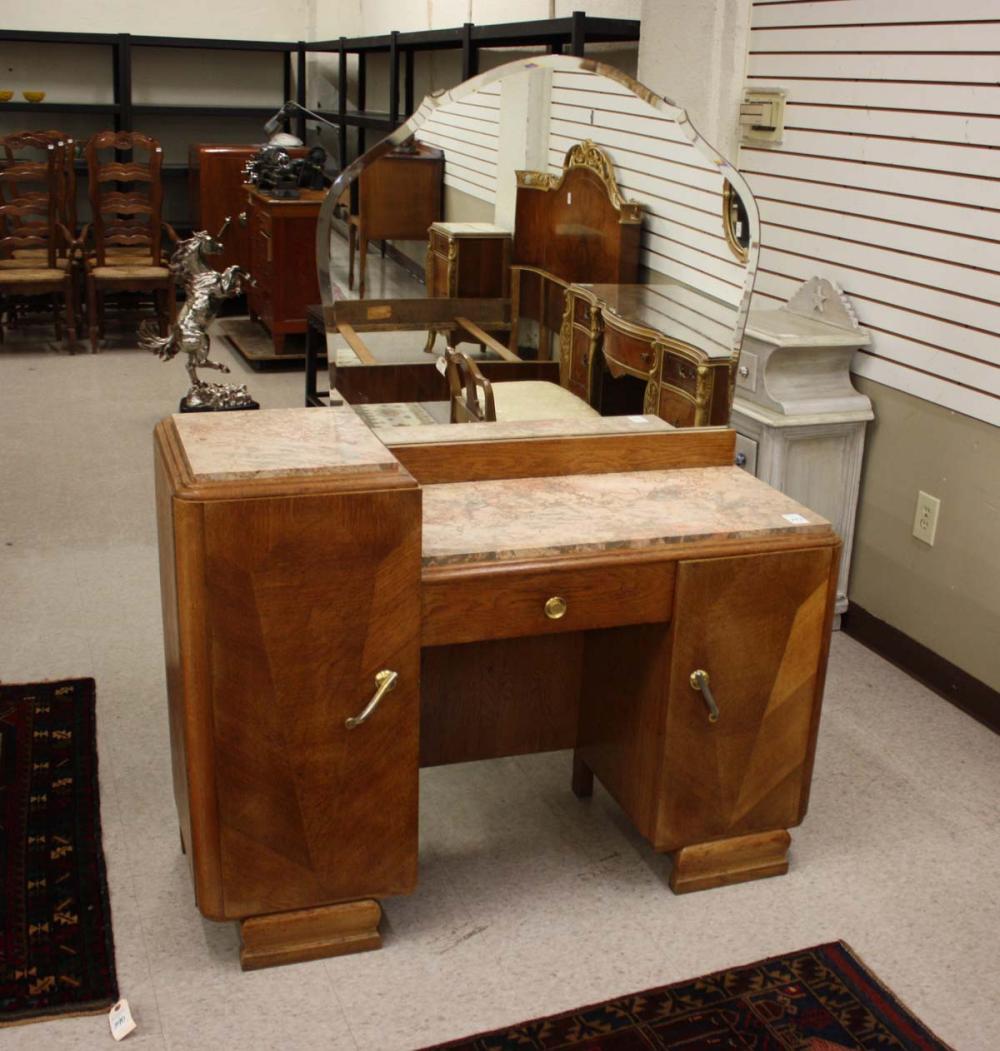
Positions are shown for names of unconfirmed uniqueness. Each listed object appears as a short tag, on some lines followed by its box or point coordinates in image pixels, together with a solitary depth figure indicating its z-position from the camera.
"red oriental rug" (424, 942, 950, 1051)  2.11
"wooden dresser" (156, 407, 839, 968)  2.03
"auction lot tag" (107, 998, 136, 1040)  2.08
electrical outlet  3.43
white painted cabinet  3.55
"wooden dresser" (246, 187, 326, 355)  6.53
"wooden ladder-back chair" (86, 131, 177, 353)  6.88
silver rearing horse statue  4.59
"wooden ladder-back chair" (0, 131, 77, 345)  6.70
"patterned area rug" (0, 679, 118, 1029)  2.18
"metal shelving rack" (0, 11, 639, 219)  4.40
